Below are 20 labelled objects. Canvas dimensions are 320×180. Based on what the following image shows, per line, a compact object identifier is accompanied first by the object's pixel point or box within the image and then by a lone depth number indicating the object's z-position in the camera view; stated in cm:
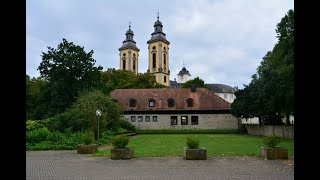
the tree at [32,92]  3416
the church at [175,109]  3409
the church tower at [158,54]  7101
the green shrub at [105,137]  1867
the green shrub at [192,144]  1135
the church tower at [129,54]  7739
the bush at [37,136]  1669
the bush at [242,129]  3020
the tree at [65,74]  3181
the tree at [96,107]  2000
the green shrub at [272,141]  1120
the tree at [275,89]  1684
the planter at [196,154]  1107
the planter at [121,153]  1142
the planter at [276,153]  1096
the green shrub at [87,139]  1352
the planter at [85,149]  1337
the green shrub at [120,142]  1173
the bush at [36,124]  2129
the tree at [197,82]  5653
